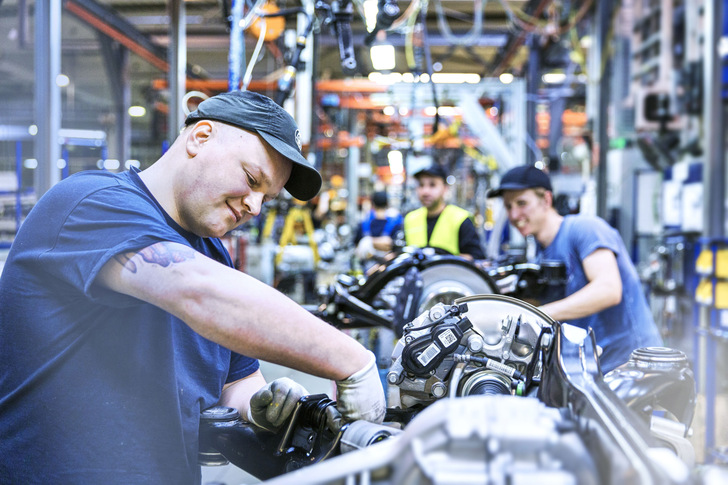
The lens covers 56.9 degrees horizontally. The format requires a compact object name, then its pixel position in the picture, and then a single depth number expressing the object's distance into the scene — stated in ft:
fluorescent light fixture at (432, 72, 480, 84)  32.99
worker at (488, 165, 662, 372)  8.44
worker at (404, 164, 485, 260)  15.29
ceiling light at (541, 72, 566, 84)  36.56
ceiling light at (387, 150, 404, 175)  39.72
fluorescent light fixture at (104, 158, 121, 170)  35.02
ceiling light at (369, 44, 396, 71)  18.94
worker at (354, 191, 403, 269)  24.70
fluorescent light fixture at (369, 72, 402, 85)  32.39
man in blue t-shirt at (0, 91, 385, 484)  3.51
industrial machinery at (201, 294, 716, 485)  2.34
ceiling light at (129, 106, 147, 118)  42.42
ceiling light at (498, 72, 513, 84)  35.90
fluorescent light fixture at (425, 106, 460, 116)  30.97
